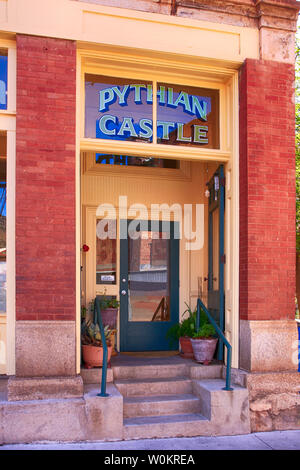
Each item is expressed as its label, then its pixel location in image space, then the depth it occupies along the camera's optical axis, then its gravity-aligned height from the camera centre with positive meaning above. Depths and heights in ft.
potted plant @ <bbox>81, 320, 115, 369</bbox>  18.33 -3.93
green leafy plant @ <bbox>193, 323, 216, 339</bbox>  20.51 -3.78
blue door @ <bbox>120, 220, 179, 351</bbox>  24.13 -1.96
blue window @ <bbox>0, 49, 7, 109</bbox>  17.71 +6.43
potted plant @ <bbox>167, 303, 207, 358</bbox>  21.36 -4.03
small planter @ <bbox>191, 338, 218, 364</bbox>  20.08 -4.42
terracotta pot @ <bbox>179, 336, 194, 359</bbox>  21.31 -4.64
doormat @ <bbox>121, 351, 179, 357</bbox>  22.76 -5.32
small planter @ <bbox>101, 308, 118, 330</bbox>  22.36 -3.34
